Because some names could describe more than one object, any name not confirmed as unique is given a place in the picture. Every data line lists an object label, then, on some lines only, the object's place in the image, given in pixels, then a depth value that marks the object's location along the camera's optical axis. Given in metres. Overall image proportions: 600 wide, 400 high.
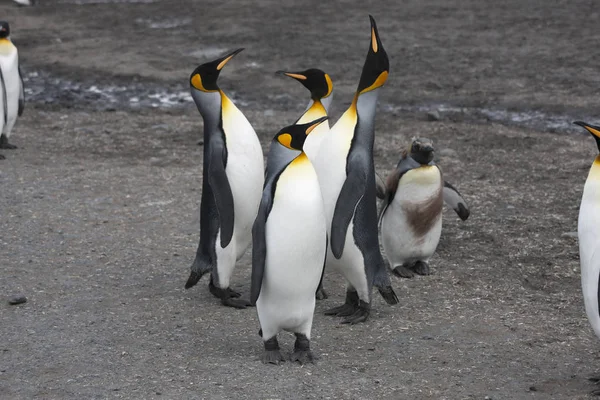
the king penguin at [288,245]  8.72
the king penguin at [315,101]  10.60
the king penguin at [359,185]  9.93
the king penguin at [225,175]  10.52
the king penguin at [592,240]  8.26
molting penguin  11.64
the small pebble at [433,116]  18.78
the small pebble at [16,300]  10.48
